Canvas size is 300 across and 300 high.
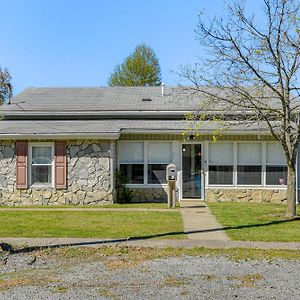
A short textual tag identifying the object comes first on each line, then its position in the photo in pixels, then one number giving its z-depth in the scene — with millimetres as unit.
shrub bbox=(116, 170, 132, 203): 13149
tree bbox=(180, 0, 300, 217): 9385
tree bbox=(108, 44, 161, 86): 33482
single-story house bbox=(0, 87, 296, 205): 12564
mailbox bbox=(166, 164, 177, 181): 11611
